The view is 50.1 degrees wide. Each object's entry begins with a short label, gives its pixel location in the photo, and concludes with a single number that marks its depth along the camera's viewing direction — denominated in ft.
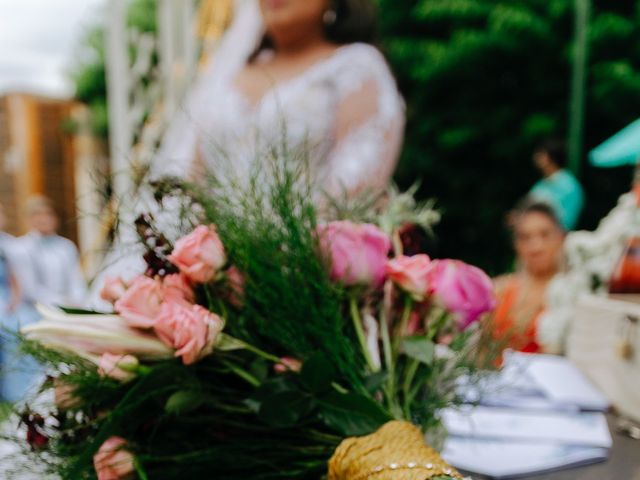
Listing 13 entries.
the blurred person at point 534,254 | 8.06
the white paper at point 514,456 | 2.90
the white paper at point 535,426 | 3.19
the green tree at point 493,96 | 22.67
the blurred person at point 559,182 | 13.70
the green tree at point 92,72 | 57.47
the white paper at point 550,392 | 3.64
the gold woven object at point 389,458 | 1.97
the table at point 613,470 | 2.83
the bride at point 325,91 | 4.92
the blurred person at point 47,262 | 14.07
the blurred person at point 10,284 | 13.61
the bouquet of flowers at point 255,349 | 2.27
